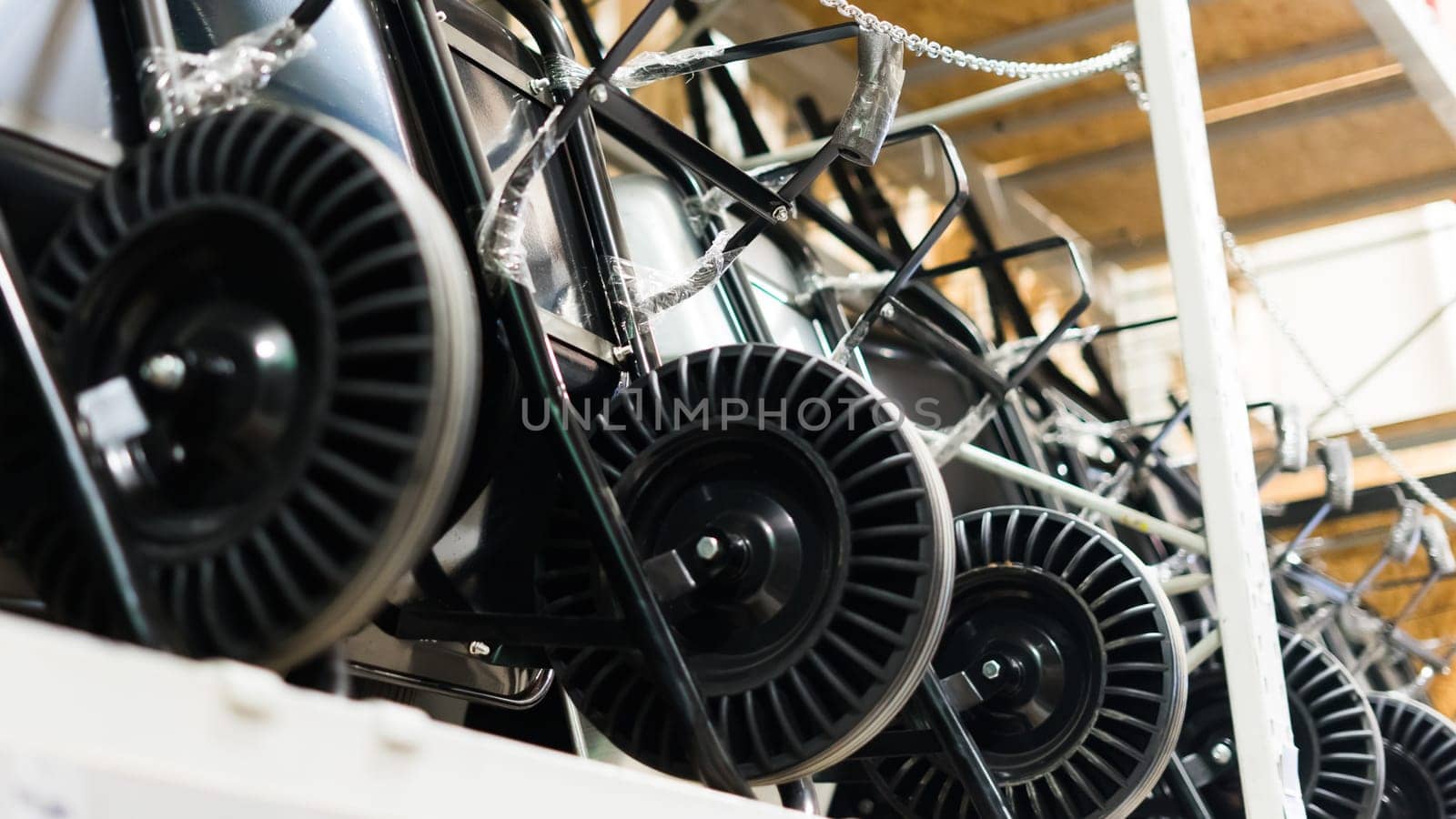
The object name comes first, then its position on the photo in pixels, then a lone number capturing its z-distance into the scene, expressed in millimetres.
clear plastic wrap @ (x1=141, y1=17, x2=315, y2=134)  703
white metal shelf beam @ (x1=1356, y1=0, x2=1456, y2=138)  2131
